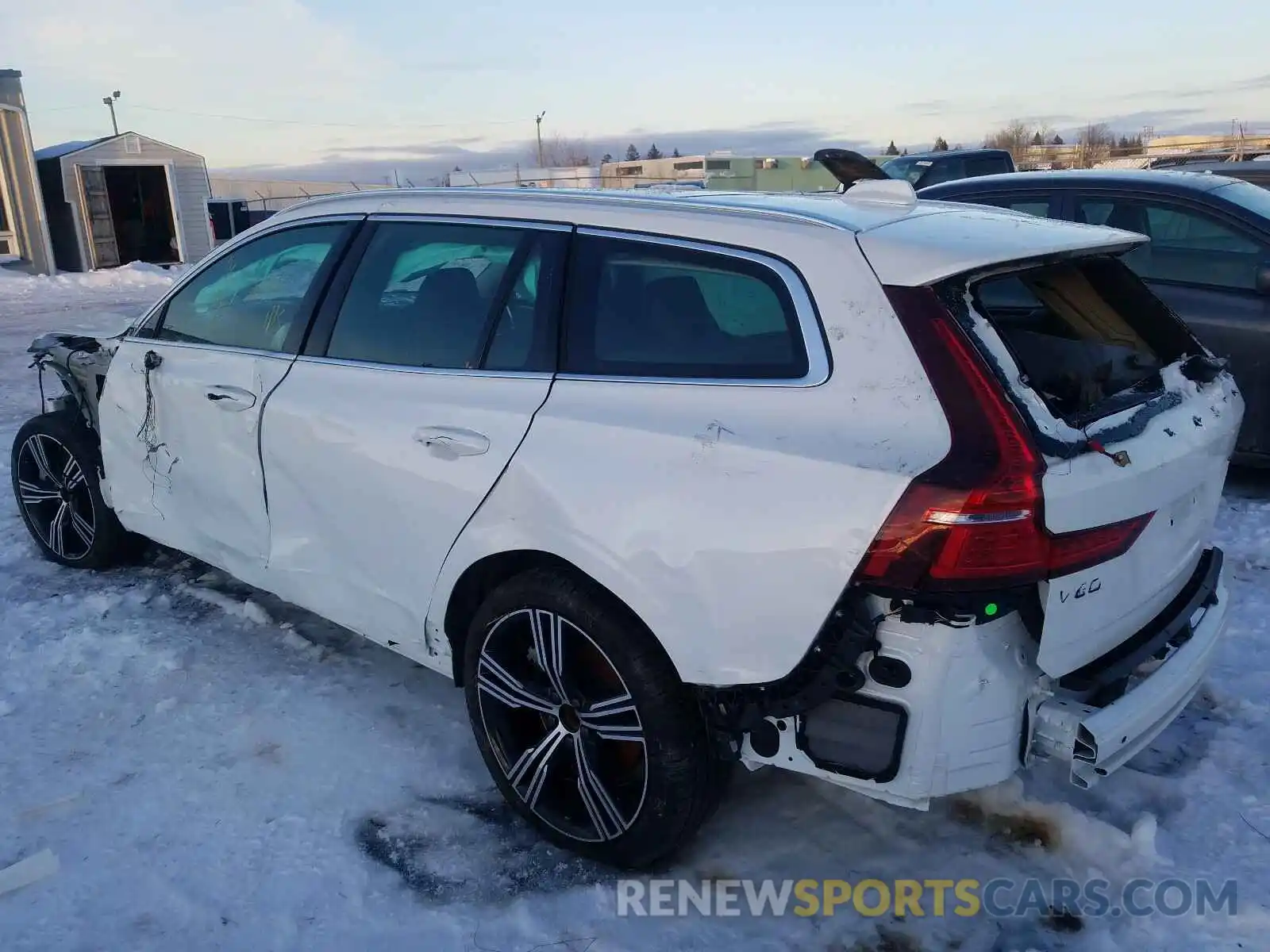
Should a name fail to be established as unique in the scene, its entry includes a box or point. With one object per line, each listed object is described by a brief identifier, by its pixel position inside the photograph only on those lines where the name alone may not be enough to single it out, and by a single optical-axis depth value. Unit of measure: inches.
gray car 205.3
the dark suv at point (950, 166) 502.6
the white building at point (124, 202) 839.7
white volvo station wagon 82.7
